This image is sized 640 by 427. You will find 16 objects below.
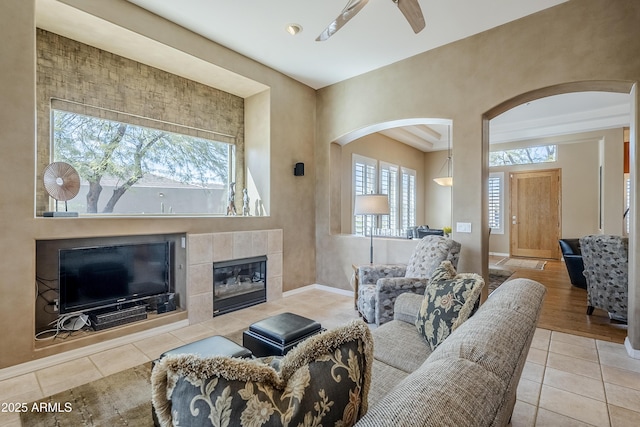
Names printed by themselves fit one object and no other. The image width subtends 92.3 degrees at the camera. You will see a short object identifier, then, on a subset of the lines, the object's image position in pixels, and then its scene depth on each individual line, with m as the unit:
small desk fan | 3.02
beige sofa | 0.70
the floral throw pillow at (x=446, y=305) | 1.83
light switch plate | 3.83
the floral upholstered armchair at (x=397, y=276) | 3.17
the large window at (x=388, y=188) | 6.55
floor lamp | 4.45
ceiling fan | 2.46
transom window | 8.12
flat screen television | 3.05
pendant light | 6.81
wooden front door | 8.10
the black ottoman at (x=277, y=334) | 2.28
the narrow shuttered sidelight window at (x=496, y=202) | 8.89
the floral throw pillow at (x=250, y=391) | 0.67
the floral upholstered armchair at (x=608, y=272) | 3.50
